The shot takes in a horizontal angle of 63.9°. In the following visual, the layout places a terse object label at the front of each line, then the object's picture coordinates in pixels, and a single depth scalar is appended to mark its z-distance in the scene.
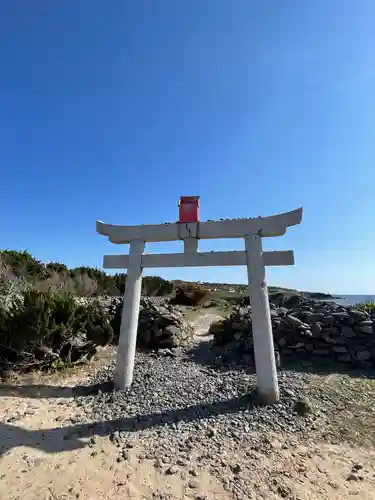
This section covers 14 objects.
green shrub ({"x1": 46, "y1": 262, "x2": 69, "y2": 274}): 13.44
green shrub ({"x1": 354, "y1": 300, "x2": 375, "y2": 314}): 7.14
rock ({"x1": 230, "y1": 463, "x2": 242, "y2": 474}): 2.81
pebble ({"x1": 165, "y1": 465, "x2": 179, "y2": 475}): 2.80
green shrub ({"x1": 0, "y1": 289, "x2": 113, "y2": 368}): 5.36
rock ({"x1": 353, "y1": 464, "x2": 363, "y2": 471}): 2.89
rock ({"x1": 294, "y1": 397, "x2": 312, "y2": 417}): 3.82
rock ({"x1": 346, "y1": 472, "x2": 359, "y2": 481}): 2.77
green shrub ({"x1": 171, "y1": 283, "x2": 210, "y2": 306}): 14.02
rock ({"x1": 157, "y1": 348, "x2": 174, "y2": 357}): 6.85
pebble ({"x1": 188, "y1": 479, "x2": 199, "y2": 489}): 2.63
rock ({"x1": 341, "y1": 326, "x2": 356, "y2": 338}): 5.91
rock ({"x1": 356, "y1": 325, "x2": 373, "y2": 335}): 5.82
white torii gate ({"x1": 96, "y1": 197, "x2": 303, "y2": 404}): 4.12
